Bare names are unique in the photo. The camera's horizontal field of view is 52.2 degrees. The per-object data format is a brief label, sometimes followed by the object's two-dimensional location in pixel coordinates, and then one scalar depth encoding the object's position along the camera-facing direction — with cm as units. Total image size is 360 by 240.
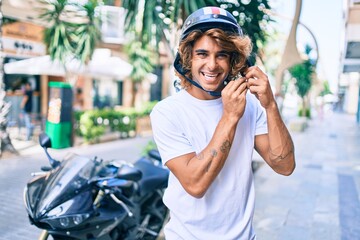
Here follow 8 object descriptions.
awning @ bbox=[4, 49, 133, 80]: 1079
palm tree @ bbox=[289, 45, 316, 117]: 2275
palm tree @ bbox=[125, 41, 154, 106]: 1635
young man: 136
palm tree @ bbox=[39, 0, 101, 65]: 1127
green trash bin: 956
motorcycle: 247
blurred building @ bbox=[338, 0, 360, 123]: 861
